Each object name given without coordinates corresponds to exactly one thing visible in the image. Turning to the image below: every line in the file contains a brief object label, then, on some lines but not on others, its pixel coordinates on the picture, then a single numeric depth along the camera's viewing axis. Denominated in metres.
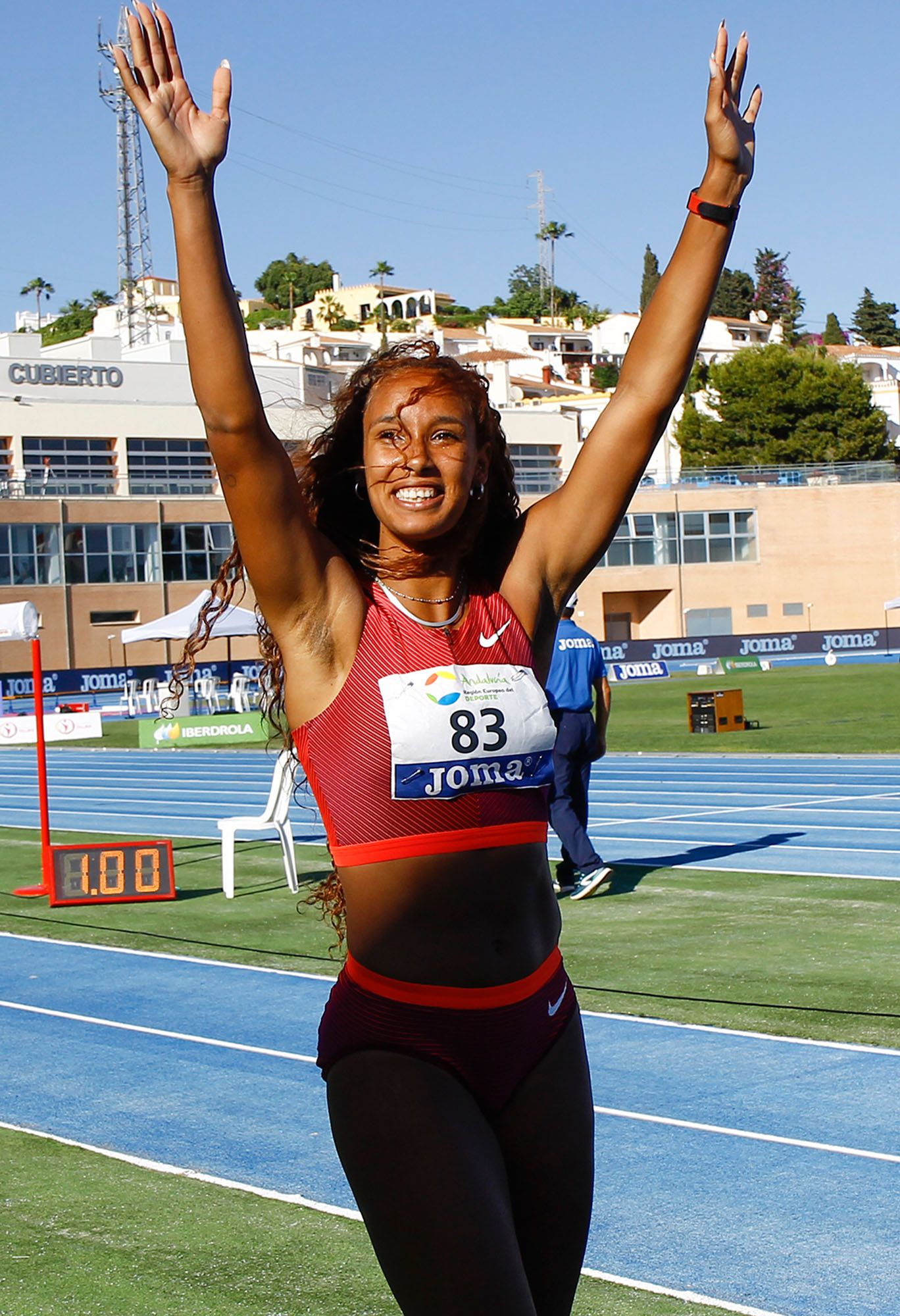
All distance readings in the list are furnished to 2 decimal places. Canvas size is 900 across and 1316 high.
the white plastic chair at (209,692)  37.88
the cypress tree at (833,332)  139.62
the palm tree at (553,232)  141.00
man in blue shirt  10.48
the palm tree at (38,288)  138.62
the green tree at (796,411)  75.94
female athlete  2.27
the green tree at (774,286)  142.12
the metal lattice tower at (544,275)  149.75
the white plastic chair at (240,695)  37.28
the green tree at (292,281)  163.12
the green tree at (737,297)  140.75
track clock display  11.56
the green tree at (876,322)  143.50
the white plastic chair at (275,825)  11.72
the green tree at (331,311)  143.00
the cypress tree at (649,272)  117.75
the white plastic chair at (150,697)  38.91
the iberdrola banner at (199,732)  28.47
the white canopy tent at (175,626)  32.12
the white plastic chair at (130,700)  39.75
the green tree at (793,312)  141.07
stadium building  61.16
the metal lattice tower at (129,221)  70.04
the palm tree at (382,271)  152.62
